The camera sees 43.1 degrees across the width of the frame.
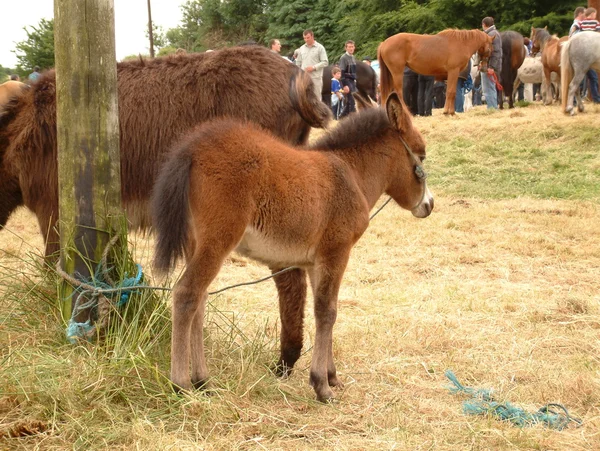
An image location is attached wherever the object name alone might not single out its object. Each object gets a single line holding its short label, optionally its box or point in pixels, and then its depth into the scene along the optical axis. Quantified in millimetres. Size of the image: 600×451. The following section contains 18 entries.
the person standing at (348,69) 18438
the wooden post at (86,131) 4051
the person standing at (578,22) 17297
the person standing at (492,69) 18266
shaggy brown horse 4598
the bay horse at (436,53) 17781
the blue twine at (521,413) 3713
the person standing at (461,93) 21692
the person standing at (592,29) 16797
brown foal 3576
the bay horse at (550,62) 18703
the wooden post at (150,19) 31614
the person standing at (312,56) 16969
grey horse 15312
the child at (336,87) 19598
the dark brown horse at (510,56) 18656
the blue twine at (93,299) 4090
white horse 21906
